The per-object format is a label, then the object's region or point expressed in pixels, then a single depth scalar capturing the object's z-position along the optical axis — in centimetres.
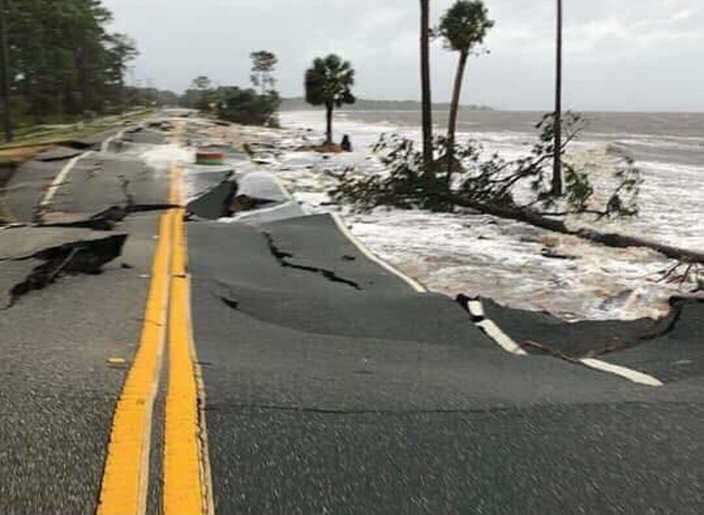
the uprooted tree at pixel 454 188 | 1670
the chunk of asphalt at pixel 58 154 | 2103
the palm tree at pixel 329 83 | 4981
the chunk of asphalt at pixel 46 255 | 696
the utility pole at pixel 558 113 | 1948
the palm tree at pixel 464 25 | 3198
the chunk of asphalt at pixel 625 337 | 517
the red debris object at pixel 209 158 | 2386
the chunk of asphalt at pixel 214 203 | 1519
